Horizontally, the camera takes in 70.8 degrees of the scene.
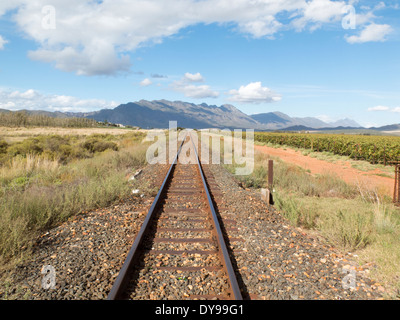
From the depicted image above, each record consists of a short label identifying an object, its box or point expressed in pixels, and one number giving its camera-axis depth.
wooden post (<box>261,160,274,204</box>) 7.87
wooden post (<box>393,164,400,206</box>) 8.32
